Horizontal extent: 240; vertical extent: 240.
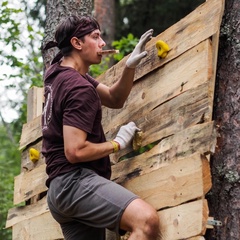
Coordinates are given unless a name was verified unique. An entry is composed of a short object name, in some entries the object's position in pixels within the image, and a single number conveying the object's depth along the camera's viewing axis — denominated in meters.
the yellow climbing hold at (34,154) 8.43
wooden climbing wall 5.38
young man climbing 5.58
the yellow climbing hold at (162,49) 6.31
